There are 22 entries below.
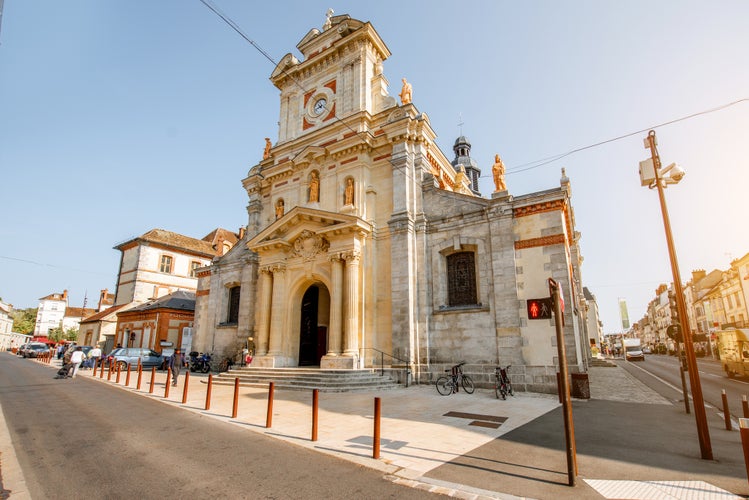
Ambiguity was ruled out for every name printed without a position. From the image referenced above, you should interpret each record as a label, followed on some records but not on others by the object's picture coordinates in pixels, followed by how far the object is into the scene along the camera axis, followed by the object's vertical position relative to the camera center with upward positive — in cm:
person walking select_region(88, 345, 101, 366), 2313 -131
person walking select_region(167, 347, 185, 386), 1572 -129
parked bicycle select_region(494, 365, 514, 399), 1211 -168
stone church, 1431 +375
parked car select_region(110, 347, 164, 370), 2324 -150
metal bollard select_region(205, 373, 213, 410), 962 -175
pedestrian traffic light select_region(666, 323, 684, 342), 994 +5
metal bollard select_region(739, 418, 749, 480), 431 -119
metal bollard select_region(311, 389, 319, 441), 666 -151
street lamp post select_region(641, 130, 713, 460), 579 +65
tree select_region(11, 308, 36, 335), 8744 +280
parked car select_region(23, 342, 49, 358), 4027 -189
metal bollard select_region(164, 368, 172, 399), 1172 -172
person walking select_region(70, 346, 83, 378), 1780 -119
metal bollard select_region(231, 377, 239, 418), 872 -171
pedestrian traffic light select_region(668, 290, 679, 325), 1184 +53
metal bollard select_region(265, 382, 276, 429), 767 -166
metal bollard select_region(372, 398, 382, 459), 564 -152
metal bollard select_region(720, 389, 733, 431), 791 -178
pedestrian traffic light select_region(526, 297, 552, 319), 518 +36
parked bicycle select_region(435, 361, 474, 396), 1328 -178
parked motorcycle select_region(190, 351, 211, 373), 2166 -170
